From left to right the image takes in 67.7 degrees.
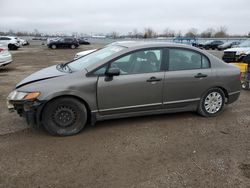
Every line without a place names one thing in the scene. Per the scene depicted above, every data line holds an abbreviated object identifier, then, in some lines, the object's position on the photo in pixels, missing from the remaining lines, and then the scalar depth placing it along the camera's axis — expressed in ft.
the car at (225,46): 85.73
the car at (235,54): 30.56
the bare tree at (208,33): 238.75
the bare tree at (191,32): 253.64
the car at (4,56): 27.78
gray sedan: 10.03
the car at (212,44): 94.23
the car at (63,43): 84.85
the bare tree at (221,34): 229.37
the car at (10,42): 70.57
